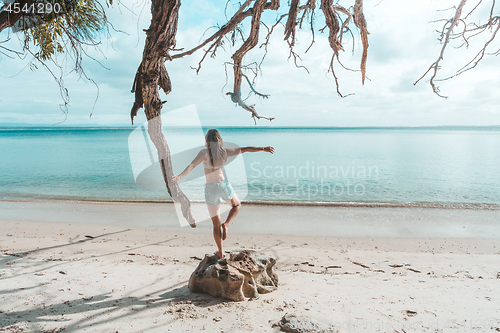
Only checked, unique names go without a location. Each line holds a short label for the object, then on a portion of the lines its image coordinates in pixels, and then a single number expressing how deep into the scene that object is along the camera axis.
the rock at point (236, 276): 3.37
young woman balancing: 3.44
